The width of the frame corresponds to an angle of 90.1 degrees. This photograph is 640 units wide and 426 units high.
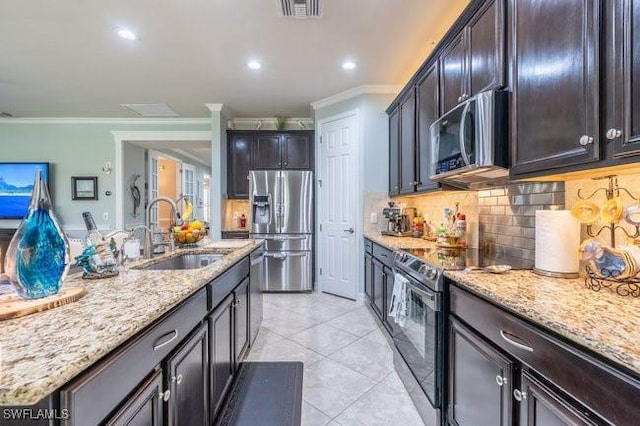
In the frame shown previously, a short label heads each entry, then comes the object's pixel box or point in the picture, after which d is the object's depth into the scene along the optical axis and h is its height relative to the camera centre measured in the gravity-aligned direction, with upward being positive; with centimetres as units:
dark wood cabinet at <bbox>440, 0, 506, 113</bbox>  167 +94
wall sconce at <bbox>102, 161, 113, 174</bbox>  545 +74
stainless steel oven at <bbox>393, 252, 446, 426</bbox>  165 -74
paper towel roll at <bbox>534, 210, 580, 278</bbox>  138 -14
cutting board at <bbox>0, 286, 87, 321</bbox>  89 -27
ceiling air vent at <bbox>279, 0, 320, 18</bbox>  237 +156
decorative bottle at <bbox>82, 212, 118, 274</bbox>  140 -18
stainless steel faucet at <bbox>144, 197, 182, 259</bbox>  204 -14
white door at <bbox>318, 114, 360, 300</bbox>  416 +6
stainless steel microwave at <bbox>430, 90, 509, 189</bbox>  164 +39
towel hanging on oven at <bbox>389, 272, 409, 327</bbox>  213 -62
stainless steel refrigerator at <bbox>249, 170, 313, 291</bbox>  461 -20
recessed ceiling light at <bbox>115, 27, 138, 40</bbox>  278 +158
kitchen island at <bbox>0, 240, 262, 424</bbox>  59 -30
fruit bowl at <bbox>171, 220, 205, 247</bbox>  252 -18
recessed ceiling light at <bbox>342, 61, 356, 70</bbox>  341 +159
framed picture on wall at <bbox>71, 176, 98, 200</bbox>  541 +40
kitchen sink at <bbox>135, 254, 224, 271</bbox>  226 -36
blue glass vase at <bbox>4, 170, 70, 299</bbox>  97 -13
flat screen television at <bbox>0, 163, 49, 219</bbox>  529 +46
